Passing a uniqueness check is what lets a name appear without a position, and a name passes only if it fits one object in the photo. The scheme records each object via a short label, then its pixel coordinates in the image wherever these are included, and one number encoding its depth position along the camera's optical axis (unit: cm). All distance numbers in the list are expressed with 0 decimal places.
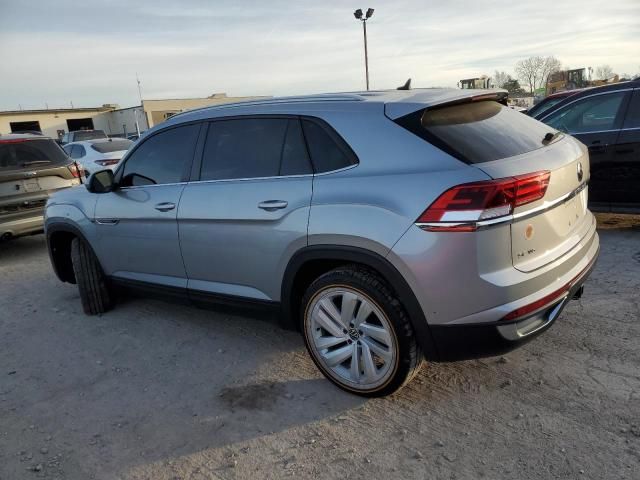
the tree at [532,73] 8138
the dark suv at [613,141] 550
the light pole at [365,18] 2365
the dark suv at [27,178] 686
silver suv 246
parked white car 1219
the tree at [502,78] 7557
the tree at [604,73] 6299
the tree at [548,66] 7969
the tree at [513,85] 6572
